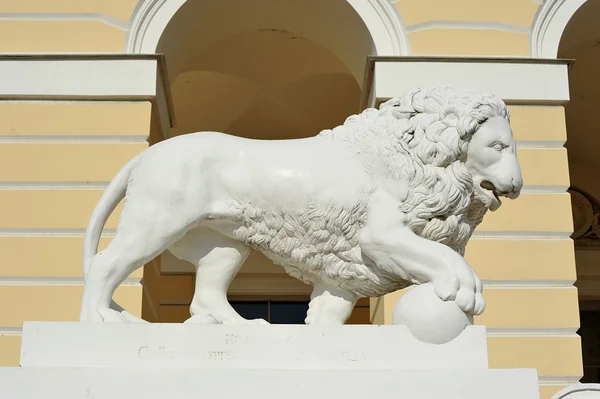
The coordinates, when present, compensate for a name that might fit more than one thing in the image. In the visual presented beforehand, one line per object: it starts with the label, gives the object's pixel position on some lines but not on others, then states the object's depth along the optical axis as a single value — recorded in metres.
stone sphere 3.86
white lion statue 4.11
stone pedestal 3.66
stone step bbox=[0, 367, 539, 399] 3.65
